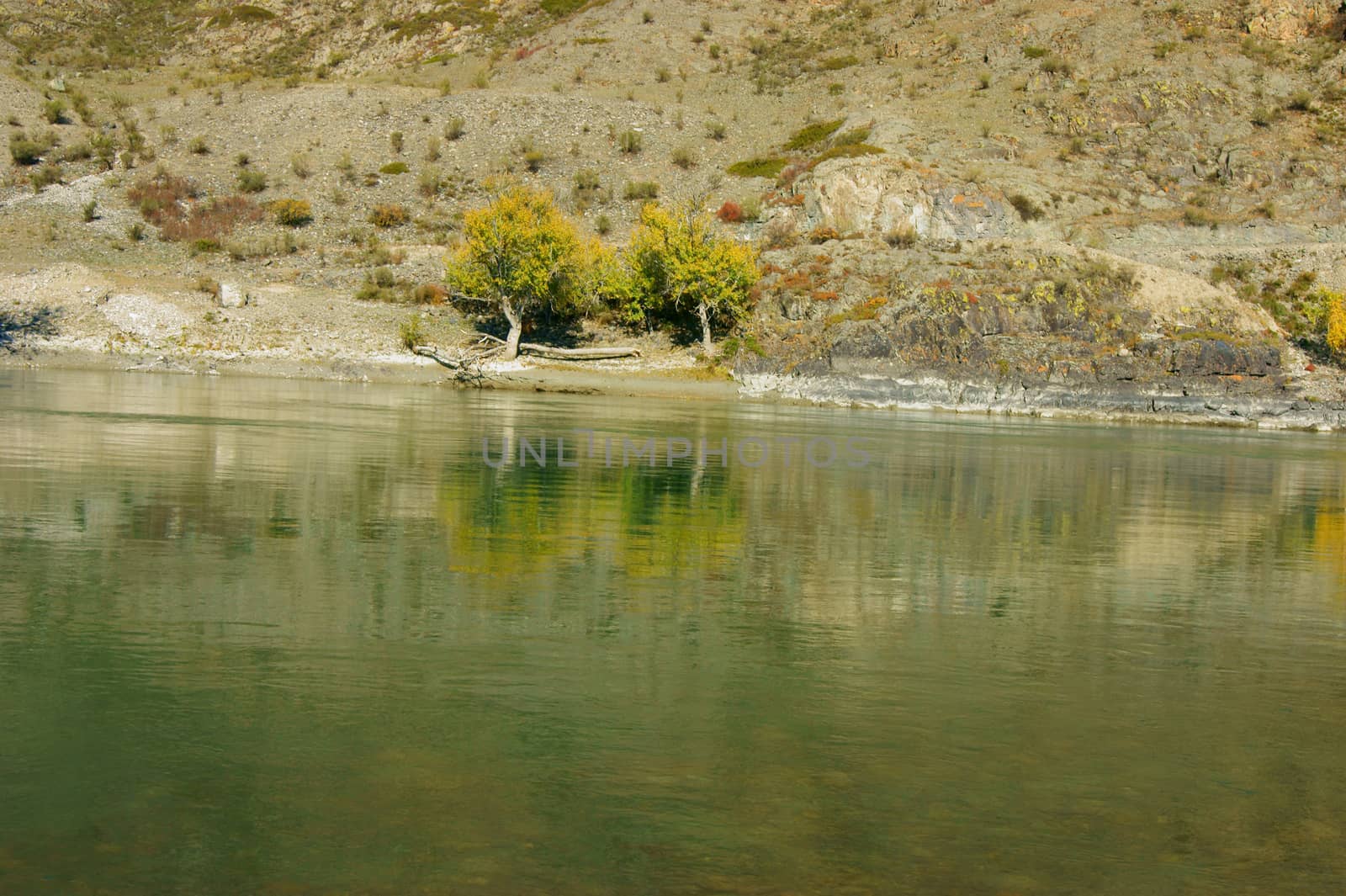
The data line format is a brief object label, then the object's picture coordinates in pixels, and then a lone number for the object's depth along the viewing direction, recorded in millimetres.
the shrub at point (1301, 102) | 84250
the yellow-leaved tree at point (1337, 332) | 58344
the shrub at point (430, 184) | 81438
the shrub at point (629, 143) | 87375
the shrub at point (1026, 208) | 72625
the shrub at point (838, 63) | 102188
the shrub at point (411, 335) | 58844
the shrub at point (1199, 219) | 71750
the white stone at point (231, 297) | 62094
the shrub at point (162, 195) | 76688
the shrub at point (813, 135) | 86125
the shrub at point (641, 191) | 80812
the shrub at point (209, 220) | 74625
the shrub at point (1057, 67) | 90625
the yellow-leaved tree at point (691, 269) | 61844
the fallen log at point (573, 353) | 62812
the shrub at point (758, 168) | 82000
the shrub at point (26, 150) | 82625
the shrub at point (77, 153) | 84006
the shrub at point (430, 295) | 66744
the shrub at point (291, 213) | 77438
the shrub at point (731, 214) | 75062
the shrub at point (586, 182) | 81688
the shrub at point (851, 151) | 75250
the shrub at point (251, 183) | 81750
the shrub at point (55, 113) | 89625
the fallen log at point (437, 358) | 57881
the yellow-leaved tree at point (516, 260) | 61156
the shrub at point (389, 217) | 77438
